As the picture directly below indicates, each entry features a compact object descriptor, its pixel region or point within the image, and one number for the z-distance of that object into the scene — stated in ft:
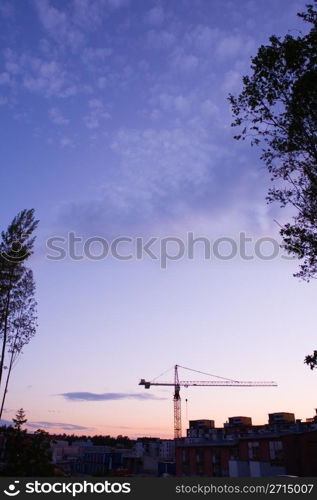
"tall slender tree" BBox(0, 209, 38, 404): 73.56
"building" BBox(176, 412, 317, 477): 136.46
